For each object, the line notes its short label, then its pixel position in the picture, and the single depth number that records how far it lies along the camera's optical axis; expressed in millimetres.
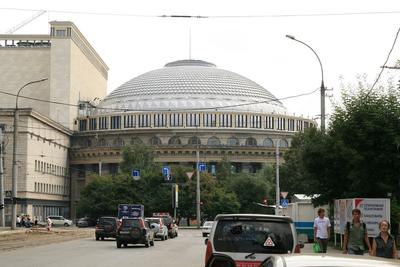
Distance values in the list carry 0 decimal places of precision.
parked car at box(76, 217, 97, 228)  101188
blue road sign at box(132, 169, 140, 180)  88075
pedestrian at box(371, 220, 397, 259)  13742
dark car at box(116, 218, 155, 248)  35812
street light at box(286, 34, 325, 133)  33938
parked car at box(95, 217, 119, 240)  47156
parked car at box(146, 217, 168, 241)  47756
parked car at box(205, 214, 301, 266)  12555
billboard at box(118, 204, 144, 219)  70188
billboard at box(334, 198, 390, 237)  24111
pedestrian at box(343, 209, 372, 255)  15774
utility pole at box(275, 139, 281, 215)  61638
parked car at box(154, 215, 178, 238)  55469
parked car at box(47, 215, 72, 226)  105688
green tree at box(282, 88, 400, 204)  28766
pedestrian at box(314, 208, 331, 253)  20484
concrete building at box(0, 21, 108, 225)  123156
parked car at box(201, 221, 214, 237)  56647
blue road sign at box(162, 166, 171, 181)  81756
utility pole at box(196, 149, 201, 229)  83025
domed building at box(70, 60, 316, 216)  136250
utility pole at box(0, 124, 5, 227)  55550
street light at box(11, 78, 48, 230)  54531
